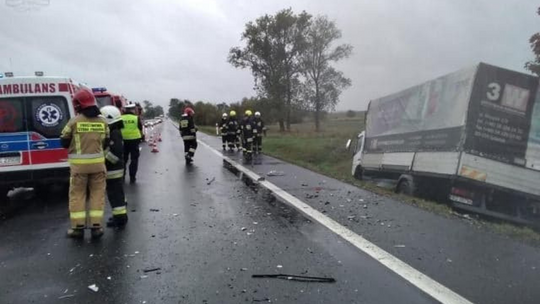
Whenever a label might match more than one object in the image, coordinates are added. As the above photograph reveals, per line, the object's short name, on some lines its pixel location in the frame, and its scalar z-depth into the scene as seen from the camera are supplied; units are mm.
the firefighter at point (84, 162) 5797
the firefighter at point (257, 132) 18219
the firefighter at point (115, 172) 6348
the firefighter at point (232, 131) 19672
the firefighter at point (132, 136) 10391
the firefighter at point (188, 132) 14430
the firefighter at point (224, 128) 19969
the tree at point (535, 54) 19947
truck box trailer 8523
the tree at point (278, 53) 48469
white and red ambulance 8328
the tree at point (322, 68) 48062
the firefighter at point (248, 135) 17125
